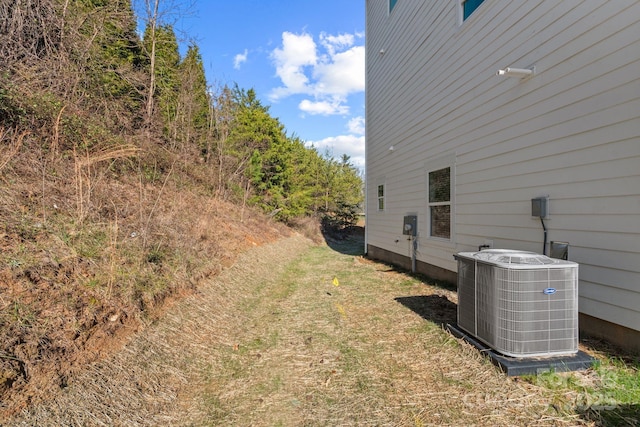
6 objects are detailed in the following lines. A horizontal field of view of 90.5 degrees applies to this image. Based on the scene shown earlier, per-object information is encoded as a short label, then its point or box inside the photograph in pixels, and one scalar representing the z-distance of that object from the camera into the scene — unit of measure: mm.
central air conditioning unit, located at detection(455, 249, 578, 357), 2572
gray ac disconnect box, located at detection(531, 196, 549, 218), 3605
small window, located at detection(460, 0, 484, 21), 5095
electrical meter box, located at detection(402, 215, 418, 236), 7125
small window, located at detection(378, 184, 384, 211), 9781
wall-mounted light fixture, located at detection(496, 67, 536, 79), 3807
